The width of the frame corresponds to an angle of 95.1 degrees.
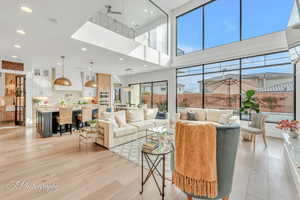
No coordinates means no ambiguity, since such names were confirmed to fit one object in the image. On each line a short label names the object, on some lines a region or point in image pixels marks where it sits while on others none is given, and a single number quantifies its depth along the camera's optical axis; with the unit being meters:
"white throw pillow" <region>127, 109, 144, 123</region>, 4.85
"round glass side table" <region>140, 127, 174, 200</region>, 1.85
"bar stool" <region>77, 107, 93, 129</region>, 5.34
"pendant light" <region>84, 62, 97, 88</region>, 5.88
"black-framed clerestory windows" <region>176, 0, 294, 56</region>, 4.80
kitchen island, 4.74
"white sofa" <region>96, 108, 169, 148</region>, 3.66
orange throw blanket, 1.37
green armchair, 1.43
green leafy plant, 4.29
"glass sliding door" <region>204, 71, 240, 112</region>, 5.57
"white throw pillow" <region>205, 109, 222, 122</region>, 5.06
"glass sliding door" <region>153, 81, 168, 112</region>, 7.92
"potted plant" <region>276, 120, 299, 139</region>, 2.82
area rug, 2.75
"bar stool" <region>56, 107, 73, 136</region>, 4.88
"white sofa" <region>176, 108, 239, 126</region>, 4.72
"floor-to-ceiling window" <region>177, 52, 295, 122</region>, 4.64
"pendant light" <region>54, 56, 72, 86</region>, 4.70
